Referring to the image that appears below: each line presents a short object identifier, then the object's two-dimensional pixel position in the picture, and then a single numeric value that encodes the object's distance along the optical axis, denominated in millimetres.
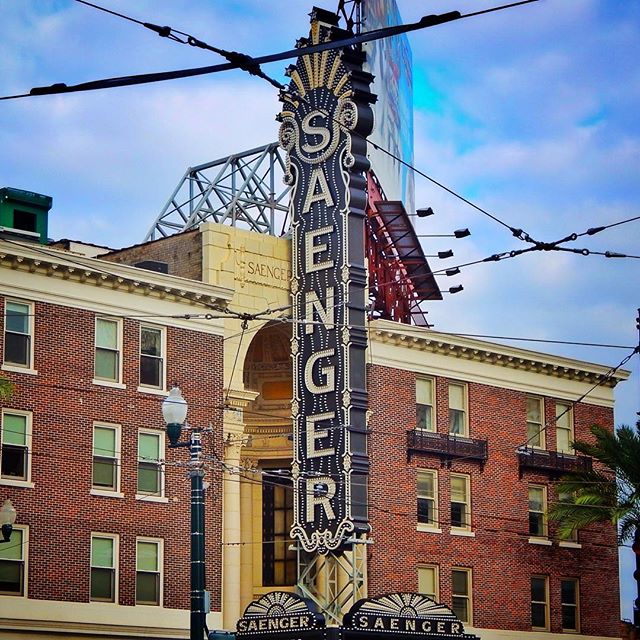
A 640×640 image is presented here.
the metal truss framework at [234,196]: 59188
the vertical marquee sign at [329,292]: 51625
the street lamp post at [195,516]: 30891
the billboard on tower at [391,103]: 67000
